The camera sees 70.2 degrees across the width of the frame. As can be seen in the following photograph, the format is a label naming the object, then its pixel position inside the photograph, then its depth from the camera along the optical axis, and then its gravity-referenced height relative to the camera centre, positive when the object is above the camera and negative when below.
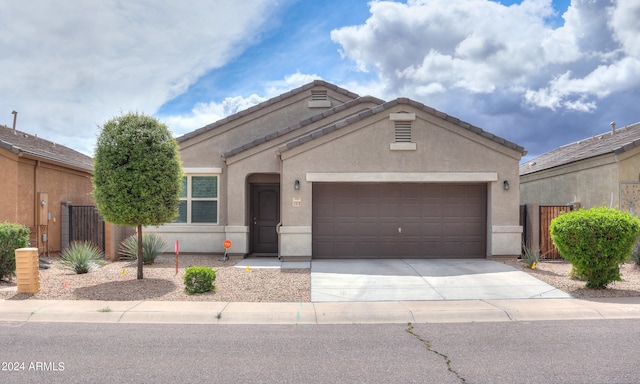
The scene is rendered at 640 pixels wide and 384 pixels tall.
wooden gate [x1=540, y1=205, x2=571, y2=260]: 14.00 -0.90
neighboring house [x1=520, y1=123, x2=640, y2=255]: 14.03 +0.78
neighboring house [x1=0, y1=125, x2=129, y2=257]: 13.81 +0.40
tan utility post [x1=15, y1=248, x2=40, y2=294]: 9.24 -1.41
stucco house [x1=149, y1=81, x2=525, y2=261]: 13.40 +0.34
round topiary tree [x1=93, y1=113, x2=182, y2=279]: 9.89 +0.66
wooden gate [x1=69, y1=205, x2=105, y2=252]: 14.96 -0.71
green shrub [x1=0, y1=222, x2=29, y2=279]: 10.27 -0.96
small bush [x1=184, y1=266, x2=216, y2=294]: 9.34 -1.60
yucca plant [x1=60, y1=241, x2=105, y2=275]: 11.58 -1.49
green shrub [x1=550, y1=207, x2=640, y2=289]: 9.53 -0.84
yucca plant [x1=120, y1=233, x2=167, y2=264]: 13.05 -1.32
